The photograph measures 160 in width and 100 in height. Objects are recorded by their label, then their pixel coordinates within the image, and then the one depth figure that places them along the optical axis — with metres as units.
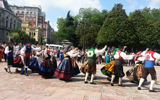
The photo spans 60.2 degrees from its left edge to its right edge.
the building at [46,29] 104.50
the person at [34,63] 7.81
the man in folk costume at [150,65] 5.85
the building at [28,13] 97.81
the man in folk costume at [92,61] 6.66
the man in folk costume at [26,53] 7.59
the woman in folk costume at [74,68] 7.58
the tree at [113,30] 24.77
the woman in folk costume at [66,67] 6.71
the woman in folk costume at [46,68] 7.23
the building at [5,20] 57.22
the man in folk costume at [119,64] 6.36
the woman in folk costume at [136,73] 6.92
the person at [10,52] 7.83
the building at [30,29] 83.25
